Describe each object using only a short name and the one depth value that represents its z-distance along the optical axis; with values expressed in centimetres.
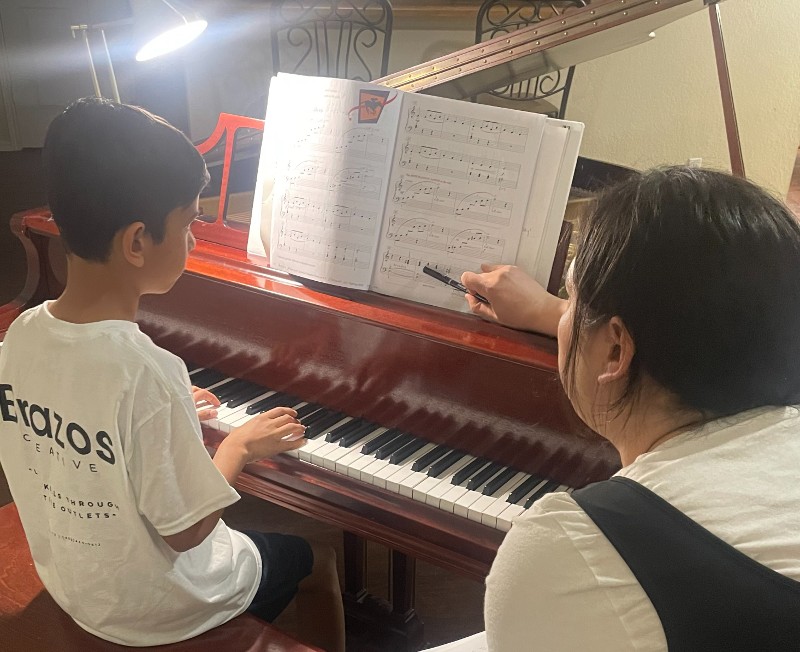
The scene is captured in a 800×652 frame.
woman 67
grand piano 138
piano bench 131
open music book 143
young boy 113
